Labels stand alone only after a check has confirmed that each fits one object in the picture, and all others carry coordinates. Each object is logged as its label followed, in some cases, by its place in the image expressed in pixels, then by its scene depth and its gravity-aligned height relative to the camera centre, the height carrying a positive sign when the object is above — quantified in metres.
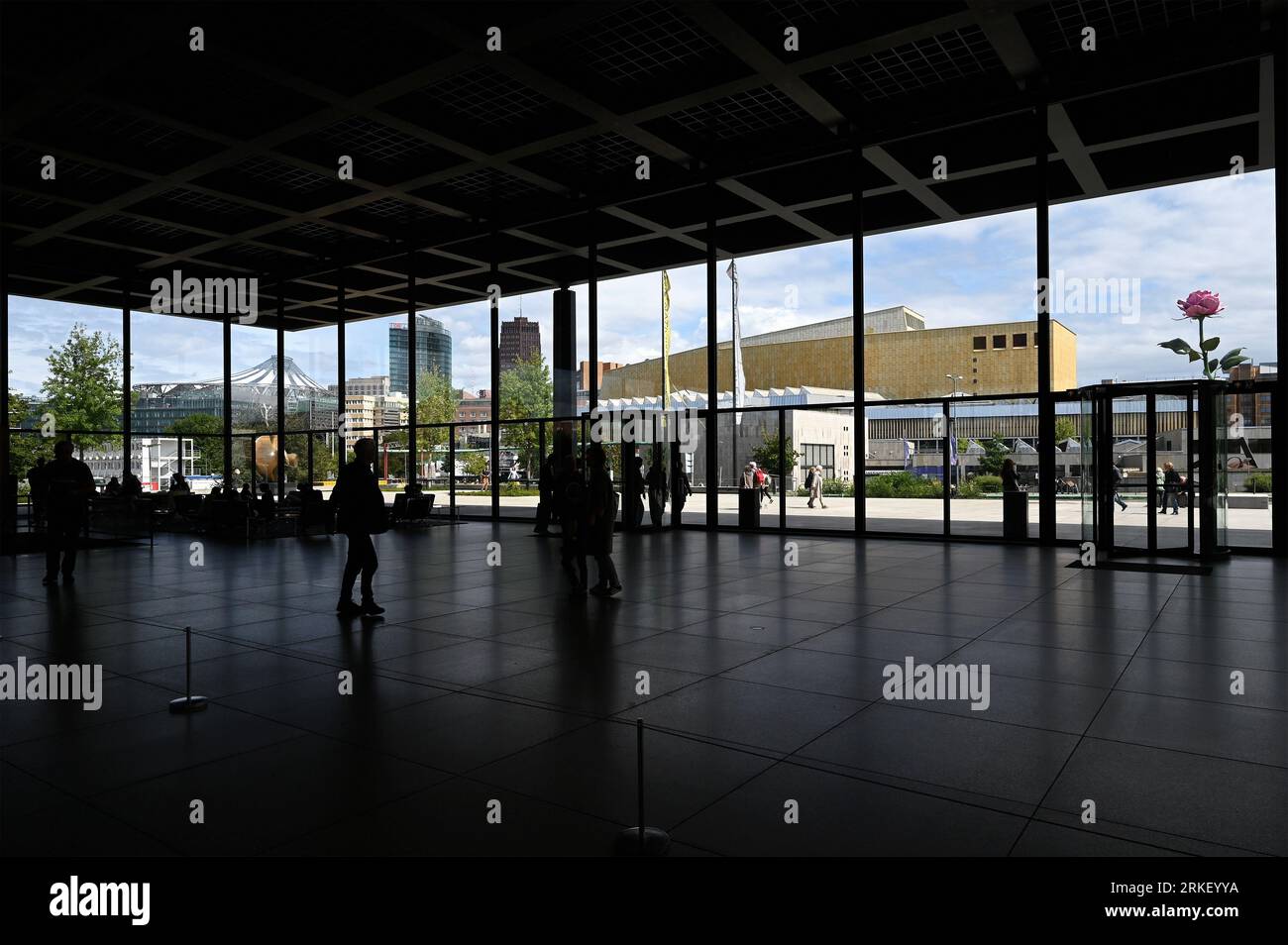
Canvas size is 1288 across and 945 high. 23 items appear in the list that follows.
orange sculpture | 27.42 +0.51
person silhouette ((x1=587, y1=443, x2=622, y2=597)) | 9.62 -0.62
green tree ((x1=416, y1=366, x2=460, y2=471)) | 24.70 +2.85
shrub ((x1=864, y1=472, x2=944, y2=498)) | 16.94 -0.46
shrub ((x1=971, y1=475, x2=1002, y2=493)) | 15.85 -0.40
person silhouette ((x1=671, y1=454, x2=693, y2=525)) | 19.22 -0.55
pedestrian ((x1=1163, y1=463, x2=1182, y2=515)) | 11.96 -0.38
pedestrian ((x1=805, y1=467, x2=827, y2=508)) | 20.25 -0.44
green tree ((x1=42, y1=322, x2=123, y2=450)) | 29.30 +3.28
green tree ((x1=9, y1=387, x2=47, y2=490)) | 26.23 +0.94
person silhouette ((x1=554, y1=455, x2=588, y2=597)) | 9.88 -0.69
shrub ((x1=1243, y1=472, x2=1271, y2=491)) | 12.64 -0.35
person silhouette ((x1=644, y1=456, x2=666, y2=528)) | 18.77 -0.60
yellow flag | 24.47 +4.79
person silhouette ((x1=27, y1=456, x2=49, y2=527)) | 16.02 -0.33
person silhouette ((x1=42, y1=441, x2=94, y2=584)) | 10.76 -0.45
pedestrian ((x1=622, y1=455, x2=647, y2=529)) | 18.22 -0.64
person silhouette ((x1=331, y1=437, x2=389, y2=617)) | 8.49 -0.49
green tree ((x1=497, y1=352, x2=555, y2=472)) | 23.14 +2.55
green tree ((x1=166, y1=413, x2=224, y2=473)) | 27.00 +1.30
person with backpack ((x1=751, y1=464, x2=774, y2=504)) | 19.26 -0.44
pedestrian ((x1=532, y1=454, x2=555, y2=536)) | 18.48 -0.58
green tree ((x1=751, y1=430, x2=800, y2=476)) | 19.55 +0.29
